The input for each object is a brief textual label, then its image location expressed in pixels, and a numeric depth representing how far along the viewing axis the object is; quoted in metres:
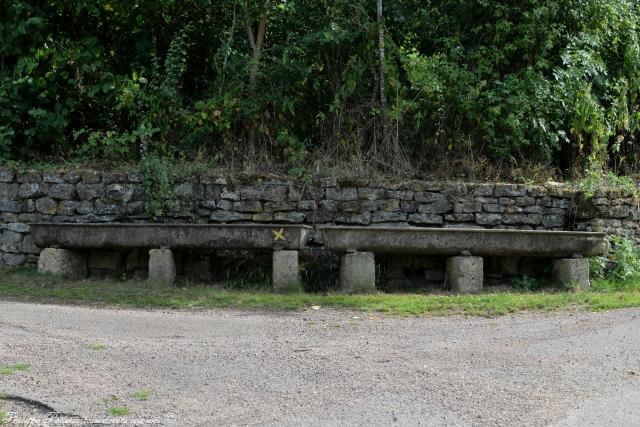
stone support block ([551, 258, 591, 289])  9.55
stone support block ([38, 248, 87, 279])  9.85
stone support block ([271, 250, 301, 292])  9.34
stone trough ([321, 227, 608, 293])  9.30
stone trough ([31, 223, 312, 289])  9.34
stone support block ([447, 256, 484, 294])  9.39
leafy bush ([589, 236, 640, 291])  10.07
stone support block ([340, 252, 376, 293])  9.31
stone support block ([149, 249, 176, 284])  9.49
